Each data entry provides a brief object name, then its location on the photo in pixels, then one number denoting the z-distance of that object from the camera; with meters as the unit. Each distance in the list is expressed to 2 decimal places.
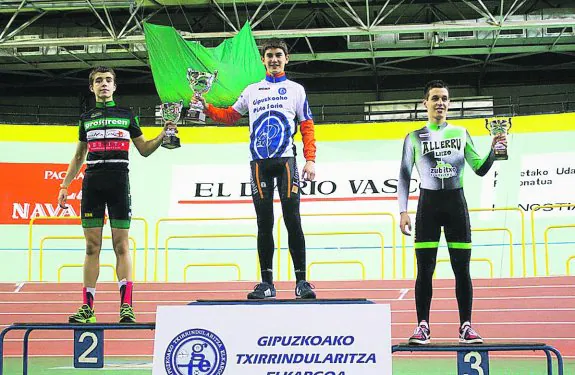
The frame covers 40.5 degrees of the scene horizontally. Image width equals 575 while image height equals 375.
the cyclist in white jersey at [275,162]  5.24
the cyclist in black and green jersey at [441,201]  5.05
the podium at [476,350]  4.57
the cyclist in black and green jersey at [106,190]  5.34
